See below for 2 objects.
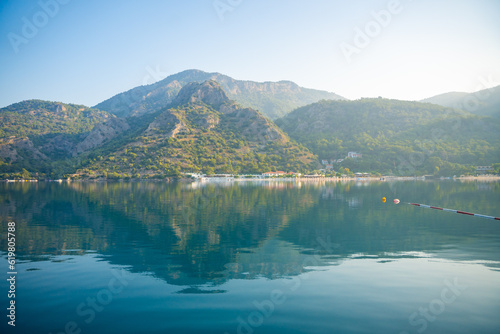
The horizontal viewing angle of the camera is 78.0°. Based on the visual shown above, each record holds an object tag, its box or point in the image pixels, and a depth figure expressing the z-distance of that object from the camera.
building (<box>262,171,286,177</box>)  169.12
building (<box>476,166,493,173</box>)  170.19
